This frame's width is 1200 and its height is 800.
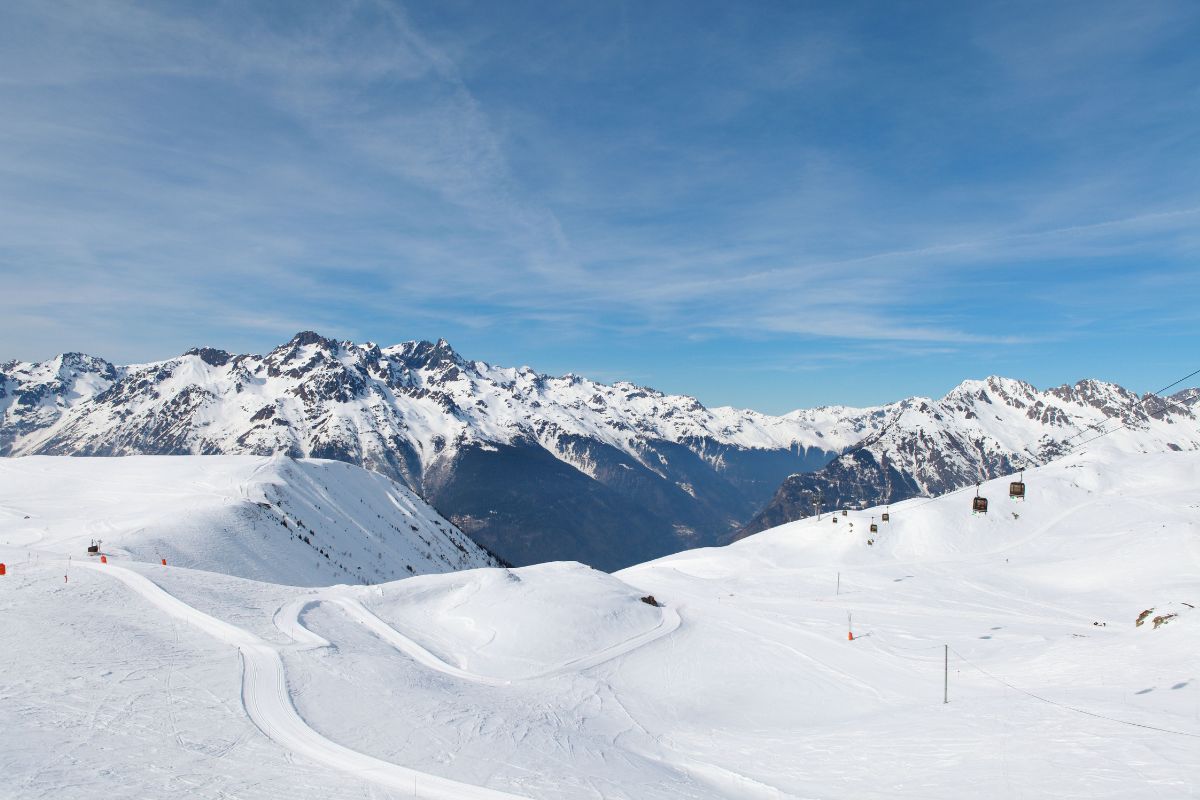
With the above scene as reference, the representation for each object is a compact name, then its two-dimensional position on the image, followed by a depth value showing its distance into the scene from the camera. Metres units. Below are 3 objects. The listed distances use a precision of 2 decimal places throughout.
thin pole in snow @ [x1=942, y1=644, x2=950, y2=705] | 31.30
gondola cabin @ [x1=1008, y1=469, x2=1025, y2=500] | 57.97
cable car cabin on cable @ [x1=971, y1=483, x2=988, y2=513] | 60.63
